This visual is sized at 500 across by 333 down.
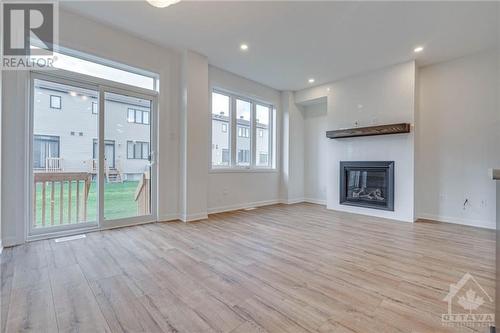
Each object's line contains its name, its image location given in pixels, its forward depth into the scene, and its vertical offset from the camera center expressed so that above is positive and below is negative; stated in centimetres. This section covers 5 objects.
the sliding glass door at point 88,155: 304 +15
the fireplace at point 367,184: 446 -36
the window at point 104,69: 317 +148
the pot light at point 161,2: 211 +151
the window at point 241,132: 512 +83
